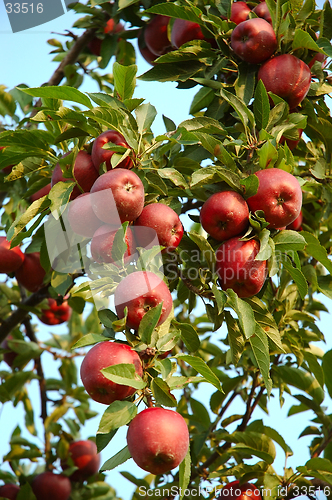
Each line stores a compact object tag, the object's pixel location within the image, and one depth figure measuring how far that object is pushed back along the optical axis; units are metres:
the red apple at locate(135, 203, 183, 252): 3.51
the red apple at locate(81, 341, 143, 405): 3.41
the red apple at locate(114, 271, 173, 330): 3.44
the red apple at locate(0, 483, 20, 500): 4.06
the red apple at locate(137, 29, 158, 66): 4.05
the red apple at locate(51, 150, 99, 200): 3.55
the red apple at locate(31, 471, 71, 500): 4.08
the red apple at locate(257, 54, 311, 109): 3.64
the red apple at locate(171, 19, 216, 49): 3.77
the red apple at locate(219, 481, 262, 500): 3.75
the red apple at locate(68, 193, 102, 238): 3.50
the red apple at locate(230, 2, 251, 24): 3.75
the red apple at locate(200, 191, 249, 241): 3.51
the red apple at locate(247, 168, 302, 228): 3.51
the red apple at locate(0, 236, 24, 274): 4.01
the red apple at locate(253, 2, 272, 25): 3.73
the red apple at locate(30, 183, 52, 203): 3.87
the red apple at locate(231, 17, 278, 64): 3.65
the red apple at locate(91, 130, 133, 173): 3.52
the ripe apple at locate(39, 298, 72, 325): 4.60
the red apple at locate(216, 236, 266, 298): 3.49
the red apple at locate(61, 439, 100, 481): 4.46
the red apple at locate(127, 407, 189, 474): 3.38
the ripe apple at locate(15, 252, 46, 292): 4.03
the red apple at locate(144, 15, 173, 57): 3.96
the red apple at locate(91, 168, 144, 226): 3.47
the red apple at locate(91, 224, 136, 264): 3.48
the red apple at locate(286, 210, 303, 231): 3.83
